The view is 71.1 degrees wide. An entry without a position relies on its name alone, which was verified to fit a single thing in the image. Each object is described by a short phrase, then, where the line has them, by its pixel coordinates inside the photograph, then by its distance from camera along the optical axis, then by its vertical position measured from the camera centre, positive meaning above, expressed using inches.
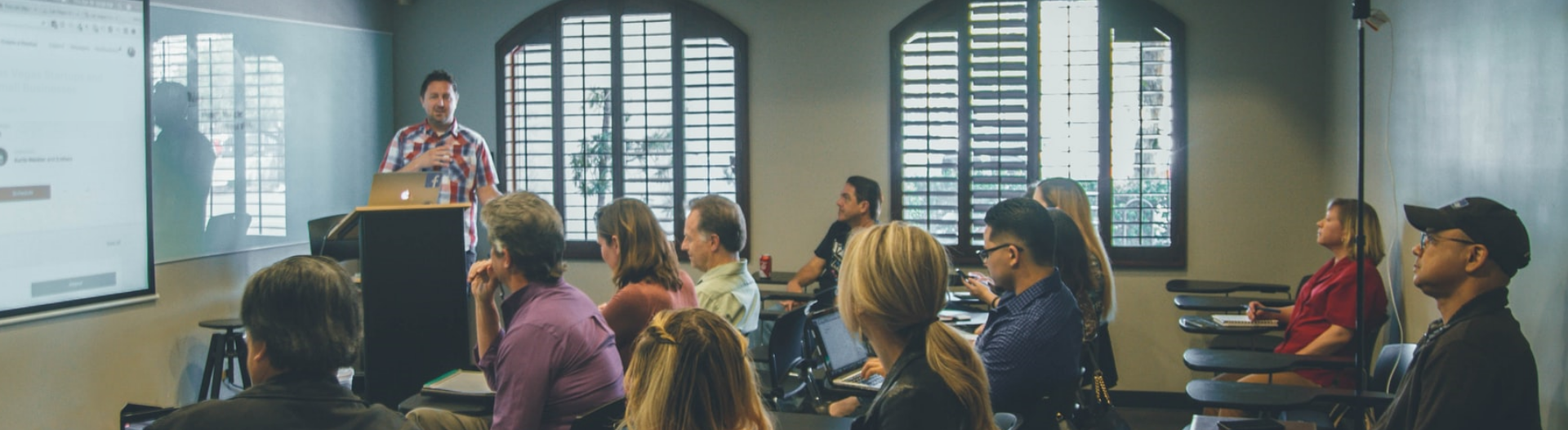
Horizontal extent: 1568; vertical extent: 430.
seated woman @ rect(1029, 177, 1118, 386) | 155.5 -10.3
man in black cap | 94.2 -12.7
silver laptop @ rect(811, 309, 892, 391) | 135.7 -21.0
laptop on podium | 159.2 +0.7
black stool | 195.0 -28.4
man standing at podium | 210.1 +9.4
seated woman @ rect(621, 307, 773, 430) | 73.5 -12.5
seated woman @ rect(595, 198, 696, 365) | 128.9 -9.1
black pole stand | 136.9 +4.3
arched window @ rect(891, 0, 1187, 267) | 229.8 +17.2
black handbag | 117.4 -24.2
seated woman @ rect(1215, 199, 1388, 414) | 167.8 -17.4
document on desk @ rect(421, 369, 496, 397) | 123.6 -22.1
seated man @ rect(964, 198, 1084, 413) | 110.9 -12.9
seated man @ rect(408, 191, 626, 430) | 102.6 -13.7
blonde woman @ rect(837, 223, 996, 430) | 80.2 -10.8
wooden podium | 152.8 -14.4
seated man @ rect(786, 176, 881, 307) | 218.8 -7.3
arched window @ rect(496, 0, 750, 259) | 247.1 +19.7
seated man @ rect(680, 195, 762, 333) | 152.3 -8.9
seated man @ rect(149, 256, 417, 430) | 76.5 -11.3
